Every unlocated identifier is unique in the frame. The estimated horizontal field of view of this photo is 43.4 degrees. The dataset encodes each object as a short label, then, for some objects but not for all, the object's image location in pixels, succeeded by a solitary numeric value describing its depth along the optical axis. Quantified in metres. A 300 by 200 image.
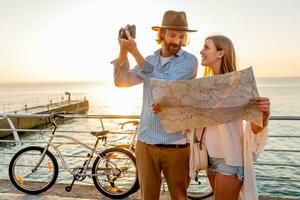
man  2.74
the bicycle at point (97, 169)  4.72
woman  2.47
